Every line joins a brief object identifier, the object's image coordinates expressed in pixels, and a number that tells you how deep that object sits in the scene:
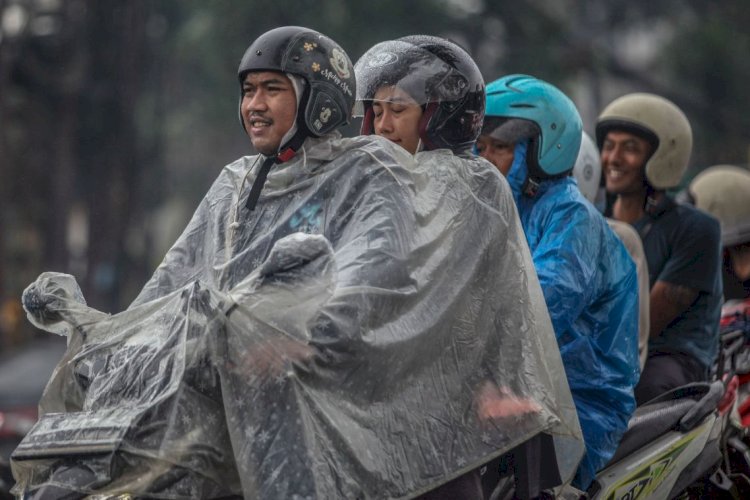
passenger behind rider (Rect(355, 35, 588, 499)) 9.52
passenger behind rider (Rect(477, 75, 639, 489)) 9.84
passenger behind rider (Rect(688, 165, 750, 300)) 15.95
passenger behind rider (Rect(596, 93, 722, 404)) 12.74
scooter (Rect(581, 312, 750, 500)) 10.43
